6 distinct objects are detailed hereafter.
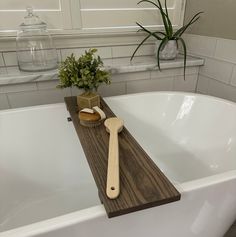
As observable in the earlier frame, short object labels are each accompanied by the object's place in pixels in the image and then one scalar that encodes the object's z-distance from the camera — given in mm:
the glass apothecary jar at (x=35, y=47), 1221
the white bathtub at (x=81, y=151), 1064
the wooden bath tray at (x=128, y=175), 545
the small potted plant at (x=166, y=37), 1339
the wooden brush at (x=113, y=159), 575
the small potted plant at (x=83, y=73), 930
